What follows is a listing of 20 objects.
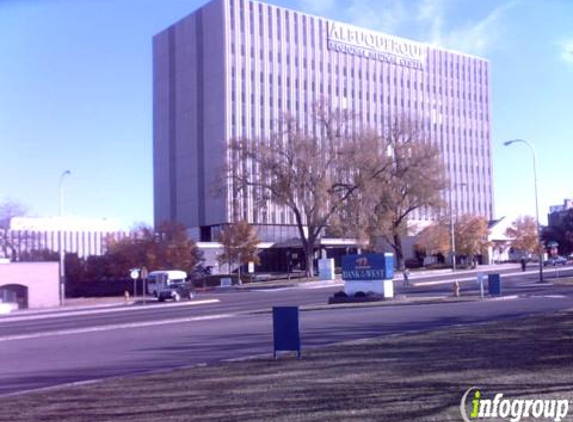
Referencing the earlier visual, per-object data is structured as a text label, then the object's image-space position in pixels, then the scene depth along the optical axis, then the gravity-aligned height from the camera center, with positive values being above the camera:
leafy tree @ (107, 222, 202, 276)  65.50 +0.46
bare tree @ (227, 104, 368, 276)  63.06 +7.28
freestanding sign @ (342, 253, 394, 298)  34.62 -1.24
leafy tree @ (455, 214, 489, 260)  78.12 +1.11
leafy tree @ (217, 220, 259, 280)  70.12 +0.88
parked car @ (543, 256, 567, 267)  77.11 -2.05
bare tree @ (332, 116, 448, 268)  63.56 +6.13
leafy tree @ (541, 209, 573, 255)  98.38 +1.55
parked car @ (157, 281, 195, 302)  49.41 -2.71
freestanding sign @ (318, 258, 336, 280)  64.06 -1.77
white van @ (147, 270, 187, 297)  50.59 -1.95
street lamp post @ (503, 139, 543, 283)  44.03 +1.56
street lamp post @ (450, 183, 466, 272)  71.19 +0.99
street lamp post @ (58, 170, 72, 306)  50.88 -1.43
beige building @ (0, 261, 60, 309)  50.78 -1.93
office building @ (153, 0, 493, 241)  92.50 +24.18
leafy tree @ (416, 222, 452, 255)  78.38 +0.99
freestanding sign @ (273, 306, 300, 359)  13.55 -1.63
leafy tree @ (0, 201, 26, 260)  73.88 +1.73
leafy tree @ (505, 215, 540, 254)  81.25 +1.29
